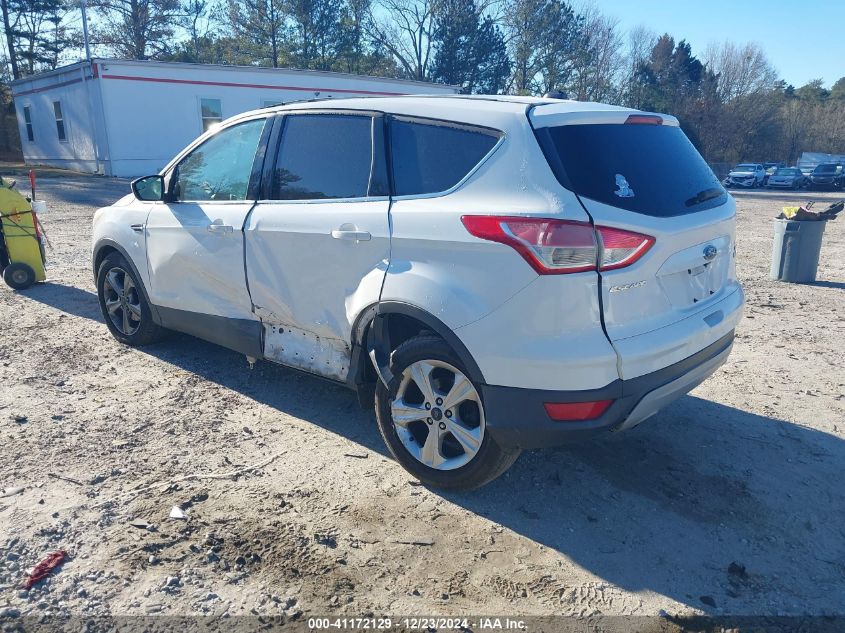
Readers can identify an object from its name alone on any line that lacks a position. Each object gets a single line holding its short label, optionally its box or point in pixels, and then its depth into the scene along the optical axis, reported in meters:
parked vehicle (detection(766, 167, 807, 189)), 37.97
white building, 24.45
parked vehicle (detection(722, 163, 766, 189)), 39.12
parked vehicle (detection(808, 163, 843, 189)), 37.38
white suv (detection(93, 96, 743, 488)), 2.94
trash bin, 8.77
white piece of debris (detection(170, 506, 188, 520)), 3.28
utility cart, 7.66
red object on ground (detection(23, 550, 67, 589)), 2.80
